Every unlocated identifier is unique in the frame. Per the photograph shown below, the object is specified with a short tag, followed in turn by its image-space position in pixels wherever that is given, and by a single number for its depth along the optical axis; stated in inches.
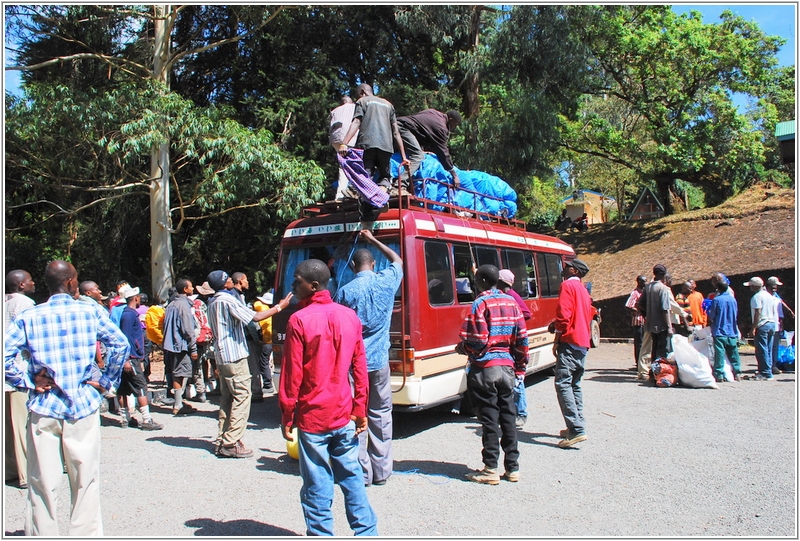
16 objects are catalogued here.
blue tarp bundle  335.0
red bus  269.3
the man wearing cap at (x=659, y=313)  412.8
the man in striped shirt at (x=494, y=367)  215.8
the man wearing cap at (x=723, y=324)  412.8
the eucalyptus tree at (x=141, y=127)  510.3
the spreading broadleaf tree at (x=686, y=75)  898.1
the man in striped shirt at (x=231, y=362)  251.6
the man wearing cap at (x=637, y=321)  459.5
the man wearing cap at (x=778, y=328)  439.2
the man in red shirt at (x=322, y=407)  149.5
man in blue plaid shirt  151.3
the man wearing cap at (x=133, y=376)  310.0
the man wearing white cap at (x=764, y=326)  427.2
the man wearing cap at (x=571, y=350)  266.8
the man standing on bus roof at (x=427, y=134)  342.0
